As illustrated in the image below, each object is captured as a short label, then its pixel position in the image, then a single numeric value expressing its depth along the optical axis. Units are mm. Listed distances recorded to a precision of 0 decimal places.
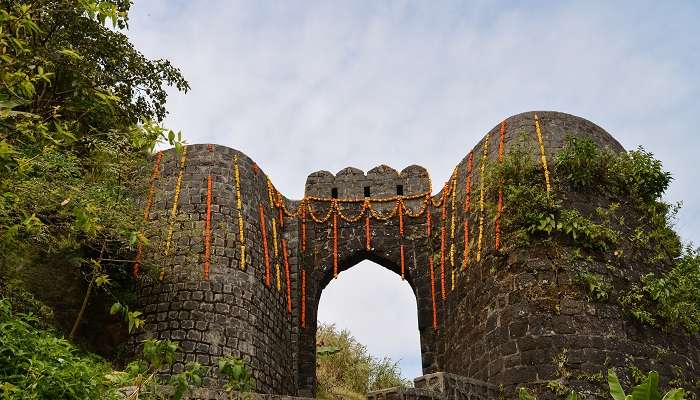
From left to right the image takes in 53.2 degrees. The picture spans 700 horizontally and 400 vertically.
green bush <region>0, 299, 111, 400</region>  6312
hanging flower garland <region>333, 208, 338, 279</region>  14211
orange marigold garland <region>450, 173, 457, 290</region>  12365
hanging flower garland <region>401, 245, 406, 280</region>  13844
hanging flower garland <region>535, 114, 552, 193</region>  10665
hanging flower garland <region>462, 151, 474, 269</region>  11789
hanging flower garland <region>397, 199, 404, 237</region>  14381
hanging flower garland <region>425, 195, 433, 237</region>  14114
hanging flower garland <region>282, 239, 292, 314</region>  13399
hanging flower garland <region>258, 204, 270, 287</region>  12383
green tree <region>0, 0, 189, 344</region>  6109
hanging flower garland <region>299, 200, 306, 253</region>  14523
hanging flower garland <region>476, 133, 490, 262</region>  11269
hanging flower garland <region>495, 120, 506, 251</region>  10703
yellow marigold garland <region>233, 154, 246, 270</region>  11812
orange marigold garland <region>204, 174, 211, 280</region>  11280
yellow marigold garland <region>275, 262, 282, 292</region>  12958
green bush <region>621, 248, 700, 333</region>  9742
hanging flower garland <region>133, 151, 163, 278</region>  11352
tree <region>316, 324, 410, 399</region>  18311
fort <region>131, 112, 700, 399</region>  9492
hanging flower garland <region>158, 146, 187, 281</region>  11305
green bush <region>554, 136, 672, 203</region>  10781
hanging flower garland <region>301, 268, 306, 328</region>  13680
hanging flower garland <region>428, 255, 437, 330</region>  12805
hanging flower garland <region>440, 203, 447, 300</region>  12725
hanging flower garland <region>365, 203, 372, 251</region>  14344
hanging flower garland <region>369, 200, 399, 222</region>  14602
